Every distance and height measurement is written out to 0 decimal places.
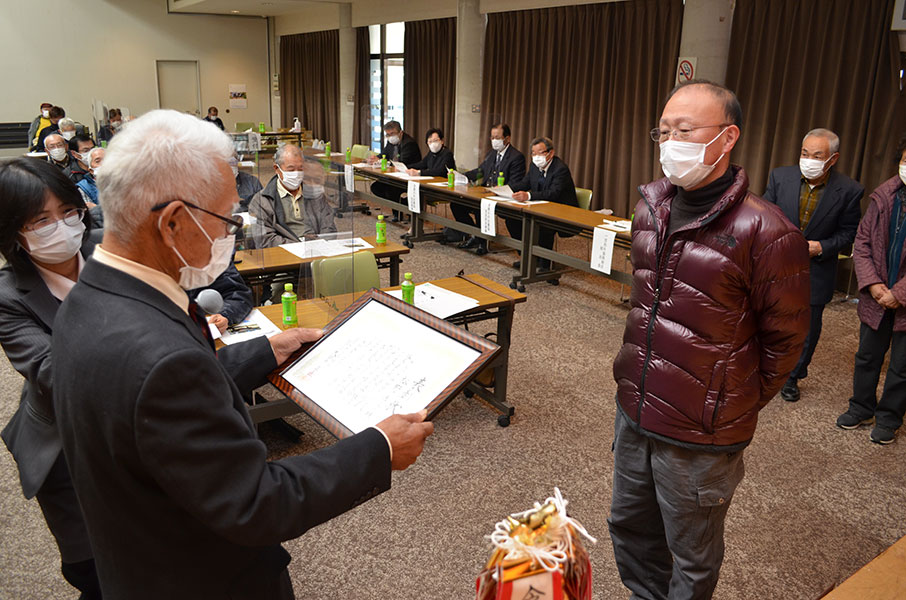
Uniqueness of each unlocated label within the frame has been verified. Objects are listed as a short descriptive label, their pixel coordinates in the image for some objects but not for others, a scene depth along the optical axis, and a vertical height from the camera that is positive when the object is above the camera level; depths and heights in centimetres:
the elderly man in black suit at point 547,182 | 627 -56
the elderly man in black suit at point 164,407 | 87 -39
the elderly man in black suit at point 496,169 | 708 -51
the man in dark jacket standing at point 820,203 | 354 -39
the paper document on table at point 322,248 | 351 -72
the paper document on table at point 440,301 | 328 -92
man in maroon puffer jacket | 159 -49
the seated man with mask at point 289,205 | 437 -60
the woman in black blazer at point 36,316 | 160 -52
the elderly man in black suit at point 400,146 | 905 -38
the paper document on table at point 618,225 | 513 -78
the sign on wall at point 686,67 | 639 +57
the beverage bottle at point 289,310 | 295 -86
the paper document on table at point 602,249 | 500 -94
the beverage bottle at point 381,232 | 457 -78
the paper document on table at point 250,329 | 278 -93
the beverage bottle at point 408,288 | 324 -82
